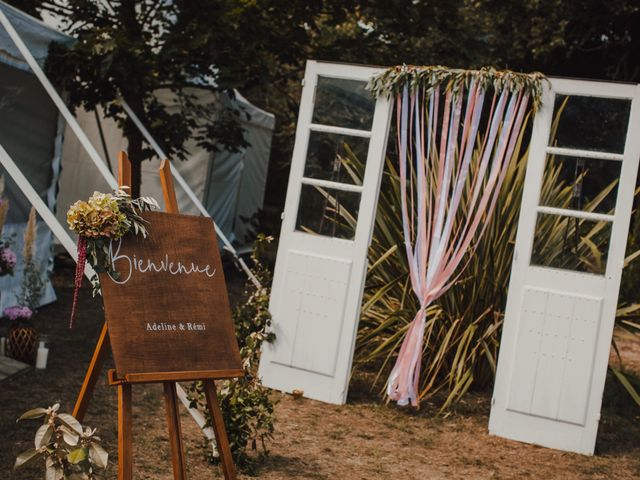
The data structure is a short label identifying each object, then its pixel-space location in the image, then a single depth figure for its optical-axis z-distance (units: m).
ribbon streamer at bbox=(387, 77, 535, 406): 5.24
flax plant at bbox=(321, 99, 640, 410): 5.75
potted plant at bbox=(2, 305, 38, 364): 5.44
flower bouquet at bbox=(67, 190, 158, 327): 3.08
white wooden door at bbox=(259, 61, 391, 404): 5.42
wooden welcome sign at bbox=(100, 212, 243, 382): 3.10
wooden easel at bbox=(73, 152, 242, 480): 3.01
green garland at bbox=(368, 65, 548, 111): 5.12
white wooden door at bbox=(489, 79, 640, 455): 4.92
